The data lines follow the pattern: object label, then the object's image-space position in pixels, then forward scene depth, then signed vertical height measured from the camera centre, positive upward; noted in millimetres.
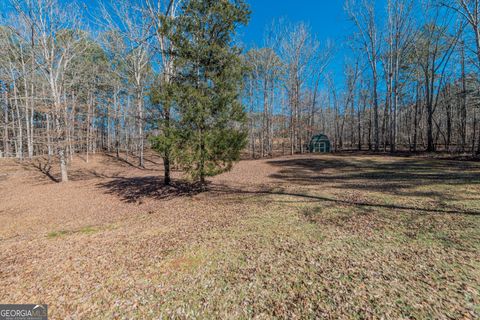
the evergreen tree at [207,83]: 5875 +2384
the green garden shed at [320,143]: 22984 +990
